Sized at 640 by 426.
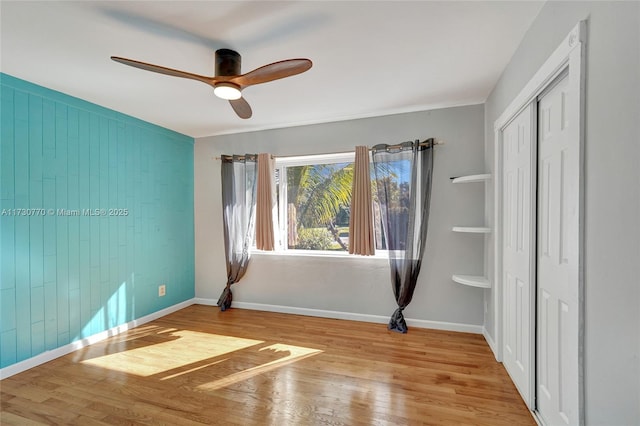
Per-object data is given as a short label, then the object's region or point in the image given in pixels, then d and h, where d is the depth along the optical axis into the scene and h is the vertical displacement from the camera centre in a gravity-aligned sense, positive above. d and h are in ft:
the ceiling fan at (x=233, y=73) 5.11 +2.79
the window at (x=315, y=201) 11.23 +0.48
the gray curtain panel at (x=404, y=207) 9.72 +0.16
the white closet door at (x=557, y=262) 3.87 -0.88
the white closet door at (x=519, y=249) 5.76 -0.88
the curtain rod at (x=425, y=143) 9.64 +2.44
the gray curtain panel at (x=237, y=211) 11.99 +0.05
